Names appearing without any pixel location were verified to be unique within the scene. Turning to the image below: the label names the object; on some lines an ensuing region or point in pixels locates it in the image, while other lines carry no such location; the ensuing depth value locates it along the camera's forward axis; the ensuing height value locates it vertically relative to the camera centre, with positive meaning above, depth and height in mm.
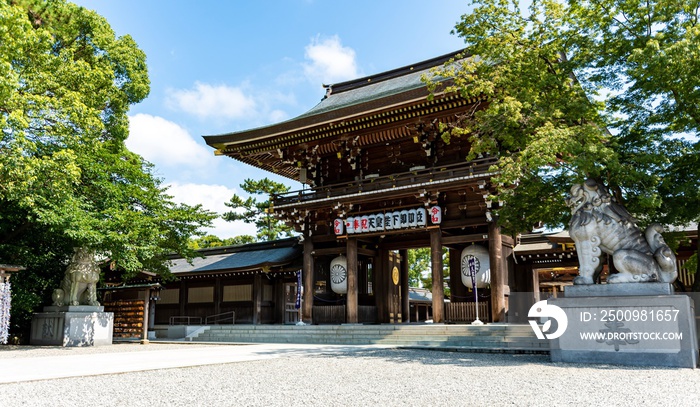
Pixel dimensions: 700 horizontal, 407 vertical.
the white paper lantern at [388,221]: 17594 +2201
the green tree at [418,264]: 42281 +1698
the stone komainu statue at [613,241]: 9242 +774
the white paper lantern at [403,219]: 17341 +2248
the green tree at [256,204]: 34906 +5660
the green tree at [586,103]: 9430 +3660
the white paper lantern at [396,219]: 17459 +2253
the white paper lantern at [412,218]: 17141 +2230
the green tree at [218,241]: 39719 +3663
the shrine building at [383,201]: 16156 +2922
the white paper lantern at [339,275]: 19344 +401
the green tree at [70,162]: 12695 +3797
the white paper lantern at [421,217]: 16938 +2247
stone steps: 12964 -1542
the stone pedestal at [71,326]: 15930 -1216
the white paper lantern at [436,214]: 16578 +2287
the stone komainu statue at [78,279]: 16391 +310
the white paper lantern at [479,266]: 16578 +567
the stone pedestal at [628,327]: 8672 -804
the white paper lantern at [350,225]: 18172 +2155
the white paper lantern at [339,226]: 18453 +2154
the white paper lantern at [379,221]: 17750 +2218
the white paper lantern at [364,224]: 17984 +2167
